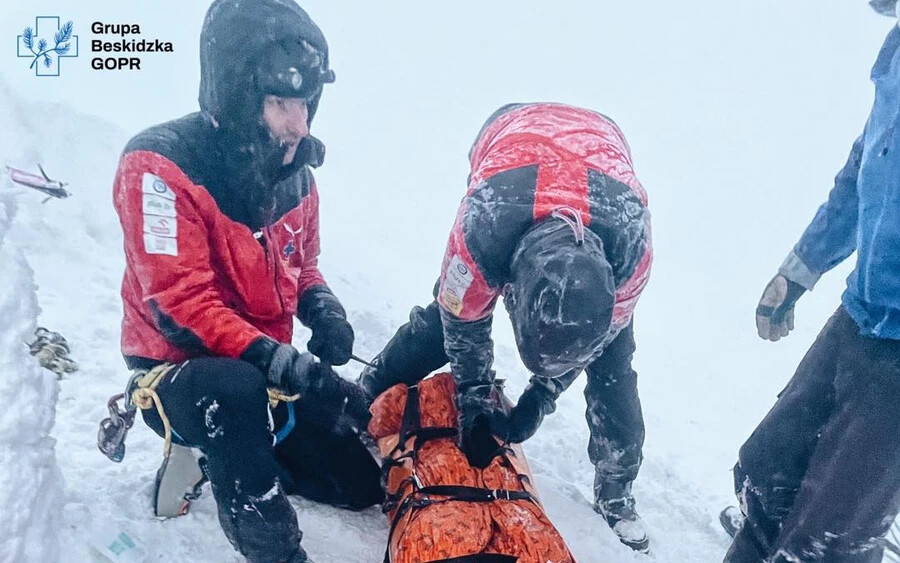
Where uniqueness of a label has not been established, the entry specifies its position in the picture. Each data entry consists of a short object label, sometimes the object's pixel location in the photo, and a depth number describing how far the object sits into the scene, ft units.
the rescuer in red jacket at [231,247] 6.81
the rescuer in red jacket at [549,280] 6.43
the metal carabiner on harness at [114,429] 7.65
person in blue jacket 6.47
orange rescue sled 6.96
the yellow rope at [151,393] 7.04
